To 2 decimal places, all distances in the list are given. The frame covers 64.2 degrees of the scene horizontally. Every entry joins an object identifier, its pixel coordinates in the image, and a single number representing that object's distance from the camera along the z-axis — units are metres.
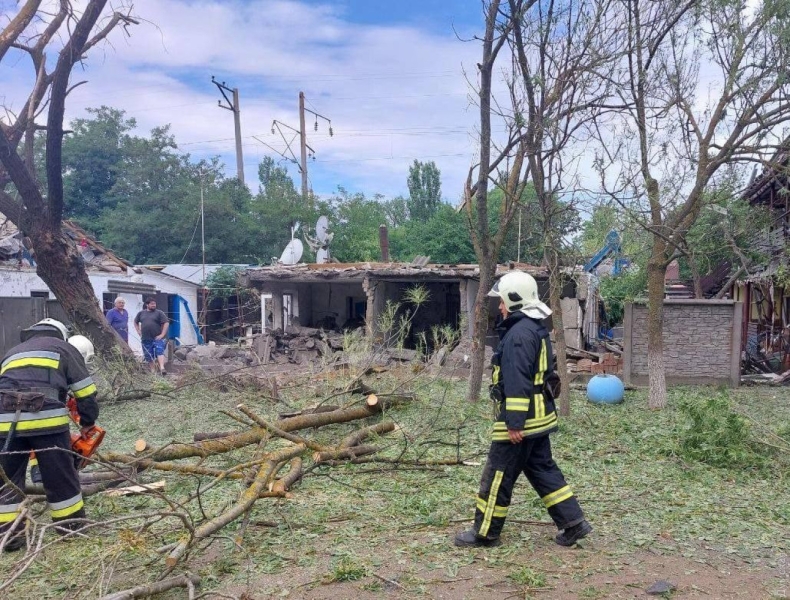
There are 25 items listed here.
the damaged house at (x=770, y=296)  13.04
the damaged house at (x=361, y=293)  15.70
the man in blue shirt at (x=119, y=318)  11.84
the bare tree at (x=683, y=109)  7.75
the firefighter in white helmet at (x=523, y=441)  3.65
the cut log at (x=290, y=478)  4.50
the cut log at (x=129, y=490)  4.90
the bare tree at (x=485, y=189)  7.44
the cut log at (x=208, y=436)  5.91
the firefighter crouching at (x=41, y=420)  4.05
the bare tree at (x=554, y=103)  7.45
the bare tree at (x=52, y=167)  9.92
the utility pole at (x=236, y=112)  31.38
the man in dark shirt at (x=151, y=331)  12.12
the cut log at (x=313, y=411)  6.51
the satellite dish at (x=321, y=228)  20.75
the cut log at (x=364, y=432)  5.69
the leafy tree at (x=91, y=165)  32.56
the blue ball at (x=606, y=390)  8.85
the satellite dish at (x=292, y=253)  19.14
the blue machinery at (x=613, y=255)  9.93
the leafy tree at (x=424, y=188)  41.78
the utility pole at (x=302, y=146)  30.83
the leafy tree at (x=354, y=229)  29.05
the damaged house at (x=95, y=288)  13.77
